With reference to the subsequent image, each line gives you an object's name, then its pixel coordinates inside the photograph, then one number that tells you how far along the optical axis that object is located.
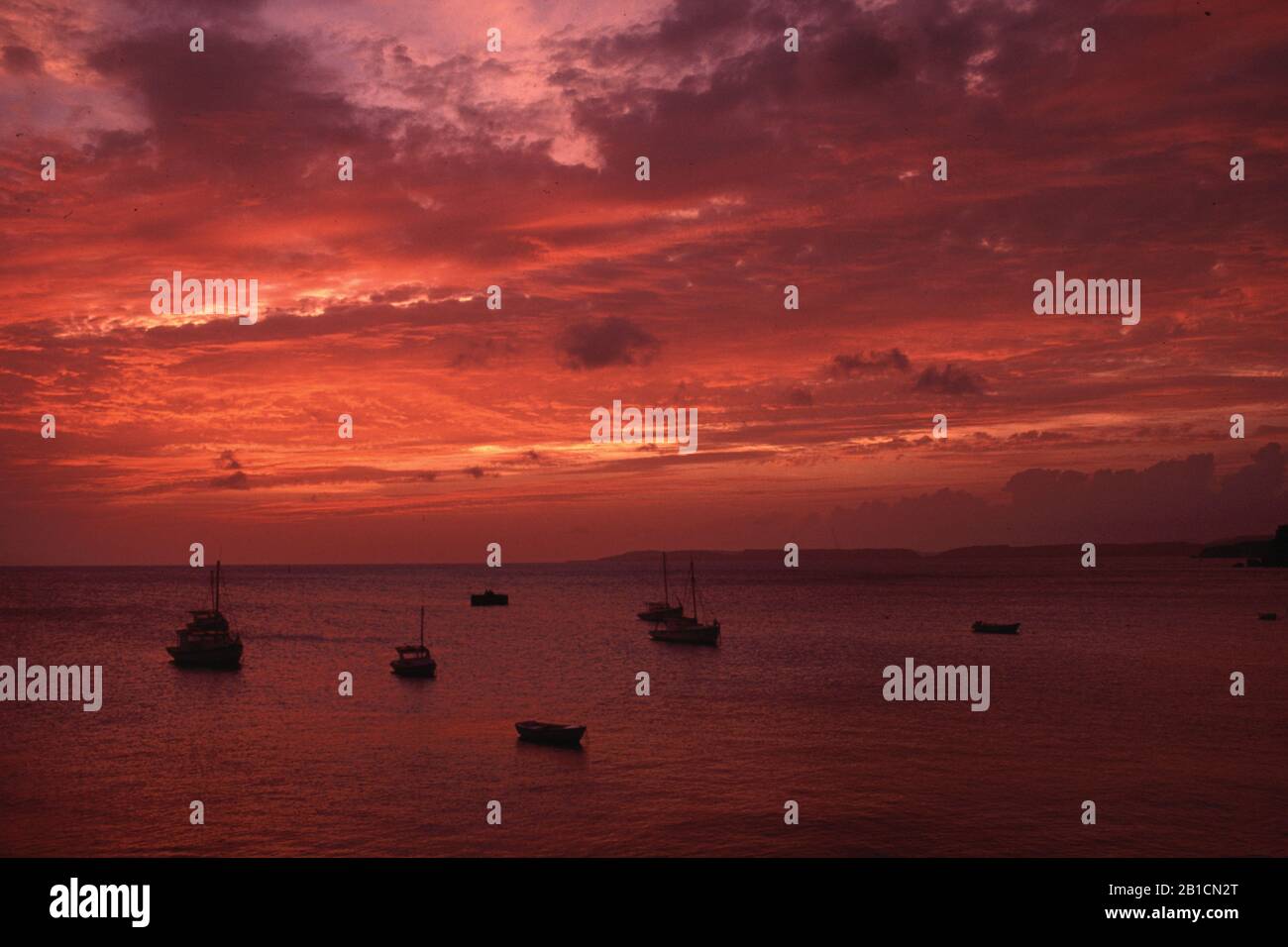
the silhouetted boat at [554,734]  47.81
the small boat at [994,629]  108.25
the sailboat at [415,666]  75.69
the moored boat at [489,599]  178.62
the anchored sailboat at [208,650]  81.19
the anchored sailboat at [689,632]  100.81
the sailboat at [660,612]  121.22
